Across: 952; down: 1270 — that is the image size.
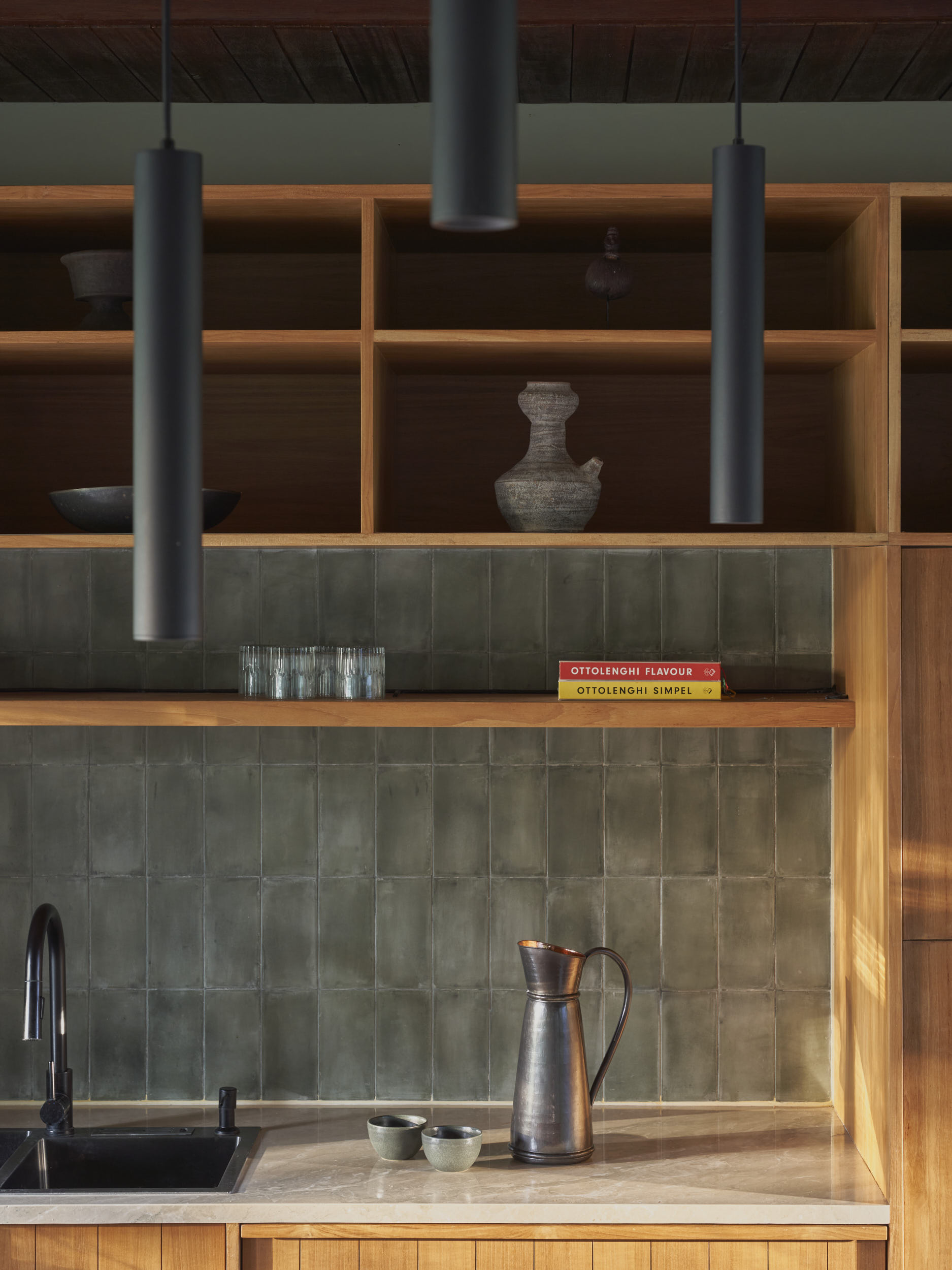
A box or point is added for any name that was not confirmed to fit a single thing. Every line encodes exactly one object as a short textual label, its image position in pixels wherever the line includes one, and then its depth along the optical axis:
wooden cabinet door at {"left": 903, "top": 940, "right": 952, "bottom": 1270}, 1.99
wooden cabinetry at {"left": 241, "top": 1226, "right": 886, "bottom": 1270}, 1.96
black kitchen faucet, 2.22
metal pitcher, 2.12
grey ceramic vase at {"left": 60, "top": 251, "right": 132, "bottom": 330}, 2.15
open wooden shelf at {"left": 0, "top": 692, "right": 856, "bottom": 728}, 2.13
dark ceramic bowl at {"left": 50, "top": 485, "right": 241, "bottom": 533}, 2.12
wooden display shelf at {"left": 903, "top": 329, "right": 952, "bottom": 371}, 2.04
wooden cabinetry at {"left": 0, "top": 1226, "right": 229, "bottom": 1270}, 1.96
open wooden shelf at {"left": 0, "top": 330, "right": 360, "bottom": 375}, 2.08
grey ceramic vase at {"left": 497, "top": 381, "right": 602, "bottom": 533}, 2.13
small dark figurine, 2.19
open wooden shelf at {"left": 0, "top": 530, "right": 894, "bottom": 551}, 2.06
